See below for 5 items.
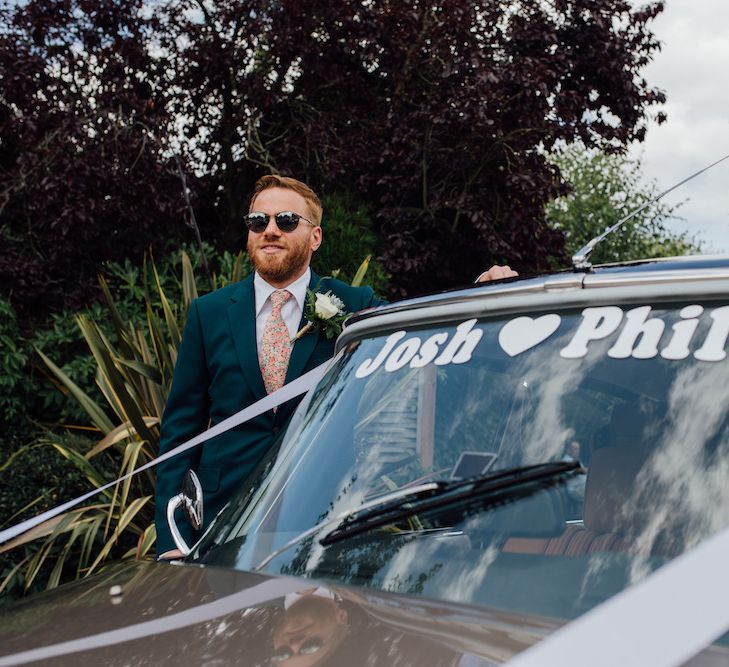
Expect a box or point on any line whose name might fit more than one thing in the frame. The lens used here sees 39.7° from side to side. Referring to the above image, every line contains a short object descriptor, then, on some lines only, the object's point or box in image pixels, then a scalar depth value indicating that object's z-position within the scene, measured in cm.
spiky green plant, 580
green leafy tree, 1869
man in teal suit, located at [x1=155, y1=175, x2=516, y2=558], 323
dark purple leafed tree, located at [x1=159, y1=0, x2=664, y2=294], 906
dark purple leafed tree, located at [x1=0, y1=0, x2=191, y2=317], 830
